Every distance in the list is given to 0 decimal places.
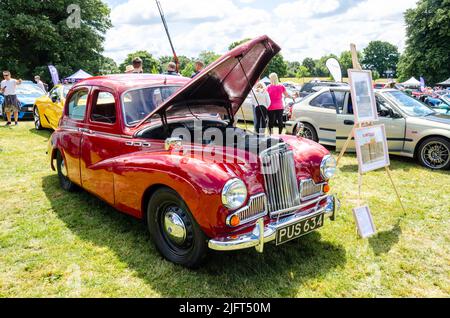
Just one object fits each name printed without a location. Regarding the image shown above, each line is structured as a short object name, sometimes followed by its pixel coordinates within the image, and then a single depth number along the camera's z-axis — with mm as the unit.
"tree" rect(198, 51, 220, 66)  113562
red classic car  2900
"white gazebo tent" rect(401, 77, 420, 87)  31509
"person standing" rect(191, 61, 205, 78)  8473
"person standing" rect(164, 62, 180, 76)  8516
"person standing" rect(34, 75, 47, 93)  14820
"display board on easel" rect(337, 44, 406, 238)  4191
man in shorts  10820
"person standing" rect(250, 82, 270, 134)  8773
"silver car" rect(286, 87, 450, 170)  6697
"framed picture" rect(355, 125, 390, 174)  4199
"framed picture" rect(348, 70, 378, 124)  4219
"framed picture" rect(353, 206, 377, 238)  3807
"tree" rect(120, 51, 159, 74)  81312
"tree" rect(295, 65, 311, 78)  123544
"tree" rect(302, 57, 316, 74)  133375
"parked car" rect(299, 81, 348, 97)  20172
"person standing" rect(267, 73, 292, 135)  8898
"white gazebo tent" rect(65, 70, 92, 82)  22609
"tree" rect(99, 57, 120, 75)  30819
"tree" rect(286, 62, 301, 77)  130988
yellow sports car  9711
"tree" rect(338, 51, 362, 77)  106338
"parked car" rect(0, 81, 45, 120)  12625
